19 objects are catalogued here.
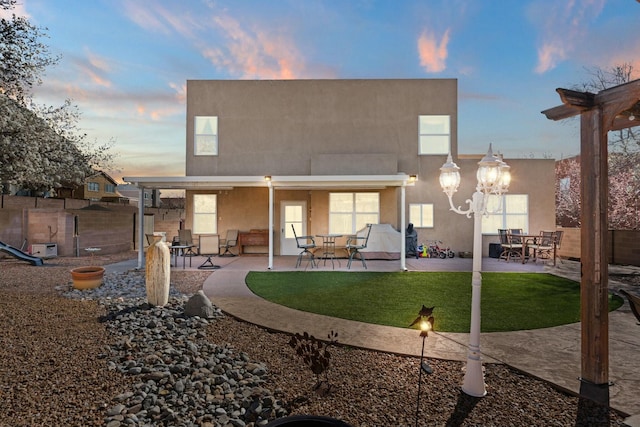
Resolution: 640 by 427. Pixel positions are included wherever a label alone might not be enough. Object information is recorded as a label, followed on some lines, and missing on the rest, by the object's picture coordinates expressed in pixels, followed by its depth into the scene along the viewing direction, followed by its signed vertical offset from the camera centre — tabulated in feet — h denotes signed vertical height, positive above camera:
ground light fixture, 8.12 -2.36
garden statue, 17.25 -2.75
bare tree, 42.52 +17.02
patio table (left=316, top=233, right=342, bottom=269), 35.99 -3.20
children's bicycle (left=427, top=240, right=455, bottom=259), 39.93 -3.30
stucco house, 40.86 +7.38
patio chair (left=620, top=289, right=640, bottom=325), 8.89 -1.98
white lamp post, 8.99 -0.71
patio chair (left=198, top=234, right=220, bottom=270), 37.24 -2.69
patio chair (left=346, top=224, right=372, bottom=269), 30.14 -2.62
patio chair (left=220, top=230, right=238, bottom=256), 40.63 -2.56
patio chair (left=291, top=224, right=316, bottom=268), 40.43 -2.65
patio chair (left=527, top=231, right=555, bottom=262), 34.11 -2.35
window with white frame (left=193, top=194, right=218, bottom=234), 42.01 +0.58
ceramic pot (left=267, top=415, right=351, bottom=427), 5.64 -3.17
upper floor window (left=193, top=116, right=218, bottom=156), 42.68 +9.69
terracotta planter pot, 21.48 -3.66
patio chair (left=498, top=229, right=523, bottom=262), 37.05 -2.38
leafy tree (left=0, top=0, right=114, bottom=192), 28.27 +9.25
